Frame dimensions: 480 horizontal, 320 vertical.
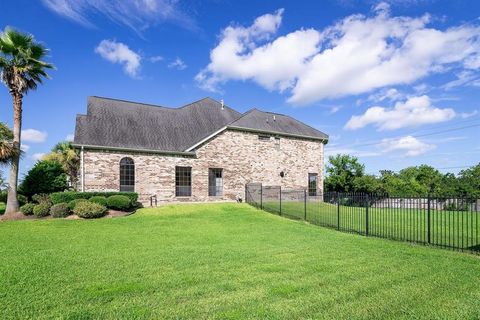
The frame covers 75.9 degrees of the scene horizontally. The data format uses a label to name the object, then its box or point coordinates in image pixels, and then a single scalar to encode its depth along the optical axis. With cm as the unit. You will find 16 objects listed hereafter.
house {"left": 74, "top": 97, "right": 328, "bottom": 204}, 2067
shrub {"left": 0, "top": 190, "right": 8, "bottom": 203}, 2606
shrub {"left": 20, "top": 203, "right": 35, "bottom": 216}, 1688
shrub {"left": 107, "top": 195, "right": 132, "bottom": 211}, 1775
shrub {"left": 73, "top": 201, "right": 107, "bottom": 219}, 1603
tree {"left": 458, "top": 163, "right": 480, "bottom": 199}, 3603
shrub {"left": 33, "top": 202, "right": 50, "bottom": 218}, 1648
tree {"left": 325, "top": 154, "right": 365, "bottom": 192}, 3388
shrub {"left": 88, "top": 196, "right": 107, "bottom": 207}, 1750
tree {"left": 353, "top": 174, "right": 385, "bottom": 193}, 3288
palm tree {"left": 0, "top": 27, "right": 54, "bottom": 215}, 1740
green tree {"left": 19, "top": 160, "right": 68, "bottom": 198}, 2083
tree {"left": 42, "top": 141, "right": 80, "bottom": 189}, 2894
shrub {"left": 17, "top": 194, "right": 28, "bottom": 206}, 1963
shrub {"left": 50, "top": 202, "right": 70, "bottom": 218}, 1633
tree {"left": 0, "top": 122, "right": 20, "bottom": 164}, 1697
